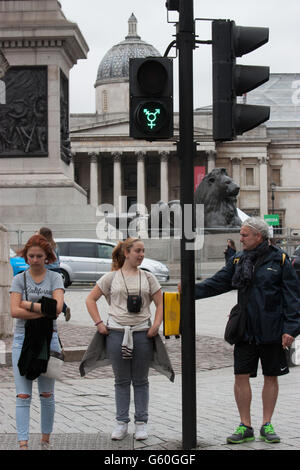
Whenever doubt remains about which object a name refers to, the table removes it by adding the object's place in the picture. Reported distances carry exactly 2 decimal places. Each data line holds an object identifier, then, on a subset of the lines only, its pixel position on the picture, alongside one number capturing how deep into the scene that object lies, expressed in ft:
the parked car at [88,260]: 87.97
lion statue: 114.42
